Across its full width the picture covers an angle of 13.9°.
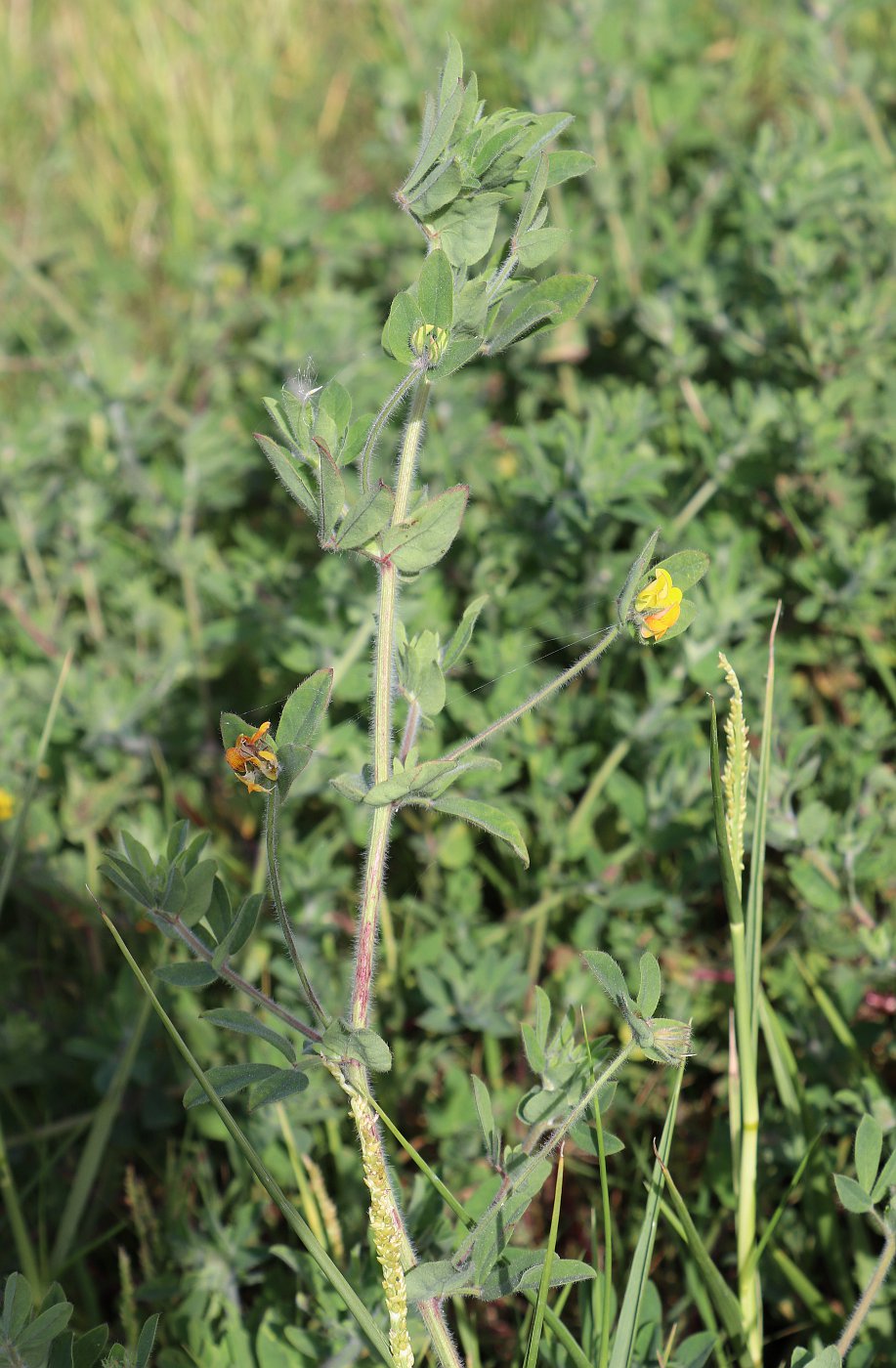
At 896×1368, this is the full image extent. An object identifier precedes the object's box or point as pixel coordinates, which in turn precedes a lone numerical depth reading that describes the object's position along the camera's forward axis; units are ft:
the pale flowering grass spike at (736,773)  2.14
